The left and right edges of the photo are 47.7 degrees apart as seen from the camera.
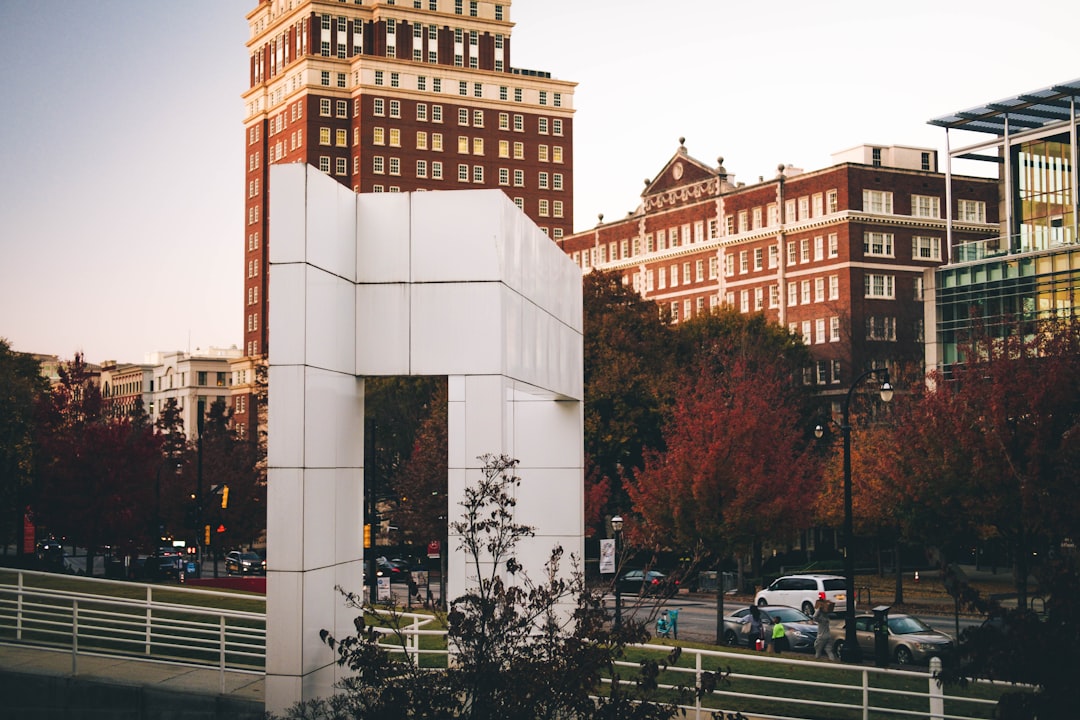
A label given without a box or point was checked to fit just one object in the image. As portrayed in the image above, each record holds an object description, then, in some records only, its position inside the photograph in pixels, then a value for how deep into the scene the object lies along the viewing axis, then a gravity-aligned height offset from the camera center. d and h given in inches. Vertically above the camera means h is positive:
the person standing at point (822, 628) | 1268.7 -181.9
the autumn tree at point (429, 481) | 2057.1 -47.6
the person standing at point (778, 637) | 1284.4 -192.4
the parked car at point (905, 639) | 1275.8 -195.6
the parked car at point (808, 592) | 1791.3 -203.9
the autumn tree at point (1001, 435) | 1312.7 +21.6
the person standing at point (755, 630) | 1342.3 -194.1
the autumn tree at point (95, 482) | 1713.8 -39.4
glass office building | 2186.3 +407.9
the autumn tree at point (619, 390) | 2487.7 +131.5
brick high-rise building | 4909.0 +1430.9
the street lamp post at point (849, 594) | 1195.3 -138.6
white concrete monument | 565.3 +55.7
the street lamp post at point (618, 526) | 1248.3 -81.9
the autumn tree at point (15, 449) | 2135.8 +9.3
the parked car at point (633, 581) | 2057.3 -229.3
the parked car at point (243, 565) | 2615.7 -242.2
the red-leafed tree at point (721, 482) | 1531.7 -35.9
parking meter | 1235.2 -186.2
